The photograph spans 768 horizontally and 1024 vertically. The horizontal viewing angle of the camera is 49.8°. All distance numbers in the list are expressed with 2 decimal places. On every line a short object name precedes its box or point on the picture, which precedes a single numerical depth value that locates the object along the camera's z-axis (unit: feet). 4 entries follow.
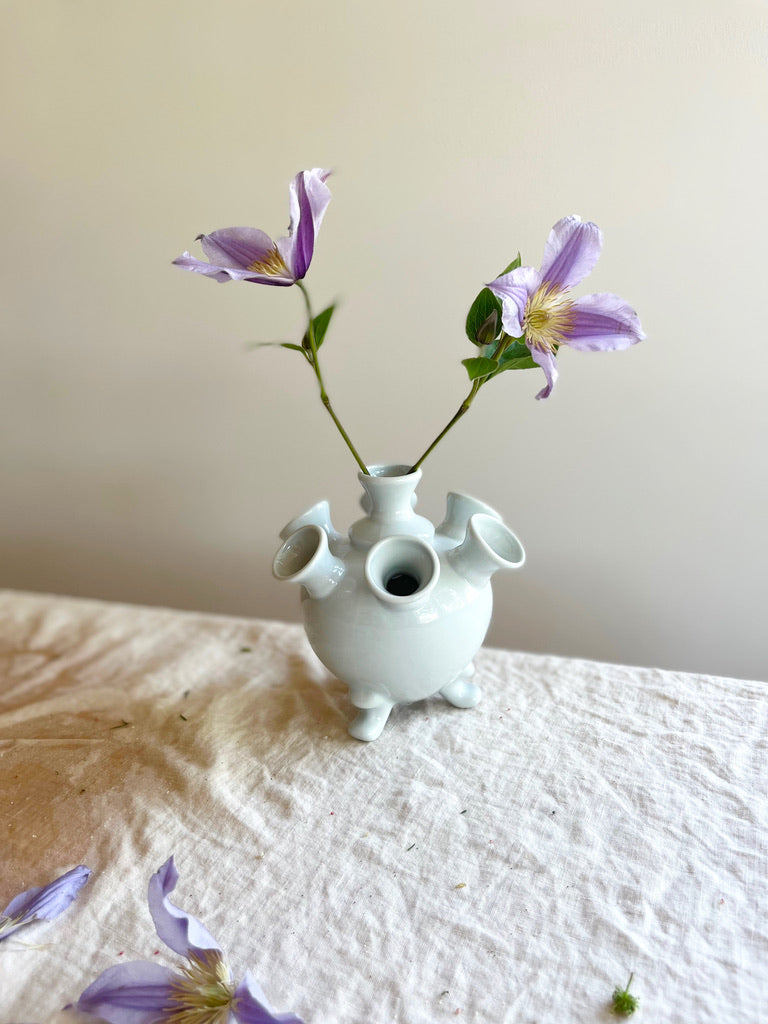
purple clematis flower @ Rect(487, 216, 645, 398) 2.14
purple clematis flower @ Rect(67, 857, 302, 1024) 1.63
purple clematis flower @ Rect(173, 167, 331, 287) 2.10
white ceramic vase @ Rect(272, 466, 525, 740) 2.32
